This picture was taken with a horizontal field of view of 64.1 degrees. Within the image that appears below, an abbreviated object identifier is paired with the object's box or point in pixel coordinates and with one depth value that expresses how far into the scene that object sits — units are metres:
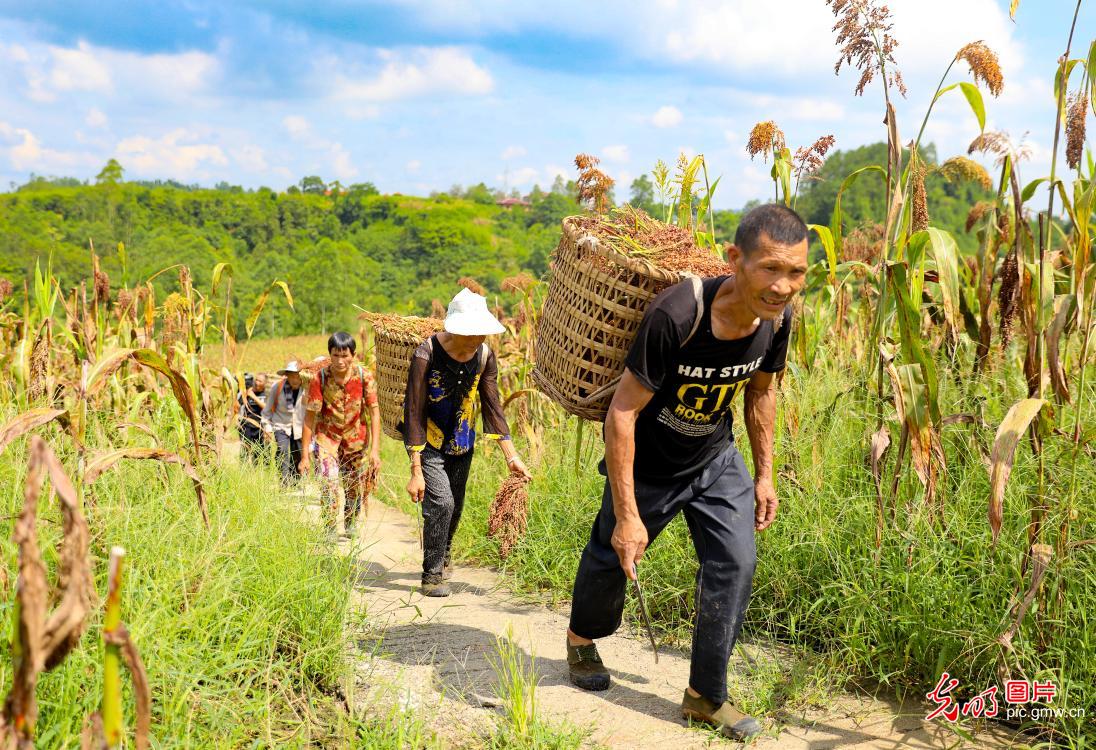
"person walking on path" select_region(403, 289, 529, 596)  4.53
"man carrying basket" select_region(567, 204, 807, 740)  2.71
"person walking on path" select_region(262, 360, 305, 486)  6.38
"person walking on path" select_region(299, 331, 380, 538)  5.51
